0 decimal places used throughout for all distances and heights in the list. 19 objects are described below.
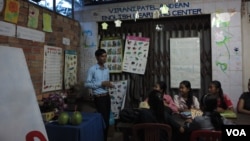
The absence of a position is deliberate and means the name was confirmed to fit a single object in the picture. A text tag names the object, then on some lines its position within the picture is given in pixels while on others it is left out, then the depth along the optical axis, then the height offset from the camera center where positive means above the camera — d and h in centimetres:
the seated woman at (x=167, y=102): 275 -39
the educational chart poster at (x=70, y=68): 337 +5
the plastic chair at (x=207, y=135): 150 -43
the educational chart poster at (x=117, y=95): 361 -38
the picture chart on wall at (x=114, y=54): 370 +29
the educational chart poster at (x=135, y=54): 360 +28
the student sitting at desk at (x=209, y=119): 183 -39
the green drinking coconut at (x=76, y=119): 198 -42
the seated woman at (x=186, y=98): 280 -34
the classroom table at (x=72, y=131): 192 -53
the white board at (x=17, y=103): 147 -22
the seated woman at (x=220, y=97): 278 -32
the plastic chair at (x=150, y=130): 173 -46
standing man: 288 -19
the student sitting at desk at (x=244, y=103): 288 -41
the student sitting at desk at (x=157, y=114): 200 -39
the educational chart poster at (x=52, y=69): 289 +3
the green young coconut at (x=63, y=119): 199 -42
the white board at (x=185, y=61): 338 +16
